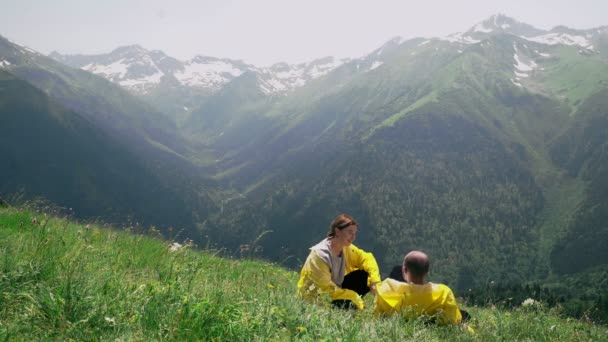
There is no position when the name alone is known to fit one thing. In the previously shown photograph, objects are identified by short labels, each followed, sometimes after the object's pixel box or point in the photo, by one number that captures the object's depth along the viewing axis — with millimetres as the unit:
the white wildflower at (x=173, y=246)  8753
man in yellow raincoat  6844
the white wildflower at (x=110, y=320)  3879
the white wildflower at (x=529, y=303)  8227
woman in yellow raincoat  7527
